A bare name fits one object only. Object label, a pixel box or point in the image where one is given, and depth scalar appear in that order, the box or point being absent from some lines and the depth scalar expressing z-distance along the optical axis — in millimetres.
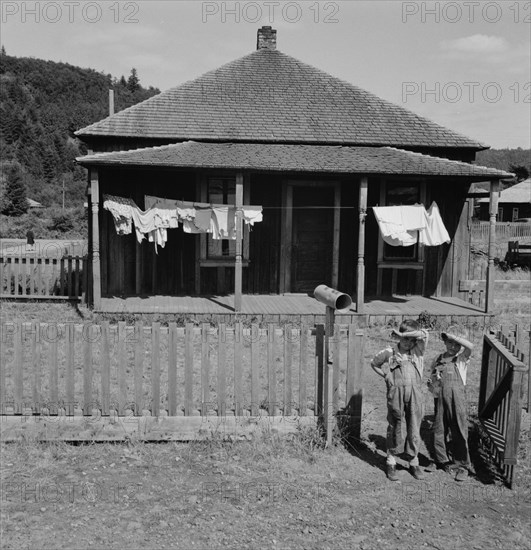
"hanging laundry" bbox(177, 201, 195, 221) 13180
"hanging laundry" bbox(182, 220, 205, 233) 13328
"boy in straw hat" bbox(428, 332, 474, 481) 5660
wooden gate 5402
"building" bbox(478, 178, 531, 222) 53250
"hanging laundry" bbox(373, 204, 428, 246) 13258
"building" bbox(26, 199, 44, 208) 75250
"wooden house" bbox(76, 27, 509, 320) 14484
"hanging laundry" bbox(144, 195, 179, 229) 13148
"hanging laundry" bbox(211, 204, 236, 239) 13266
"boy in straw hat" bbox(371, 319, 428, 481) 5555
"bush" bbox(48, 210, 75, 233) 57756
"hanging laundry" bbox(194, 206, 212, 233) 13219
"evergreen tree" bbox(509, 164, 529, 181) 76125
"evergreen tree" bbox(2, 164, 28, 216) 69438
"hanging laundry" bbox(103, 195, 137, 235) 12984
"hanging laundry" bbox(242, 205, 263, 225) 13039
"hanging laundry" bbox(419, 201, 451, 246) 13641
